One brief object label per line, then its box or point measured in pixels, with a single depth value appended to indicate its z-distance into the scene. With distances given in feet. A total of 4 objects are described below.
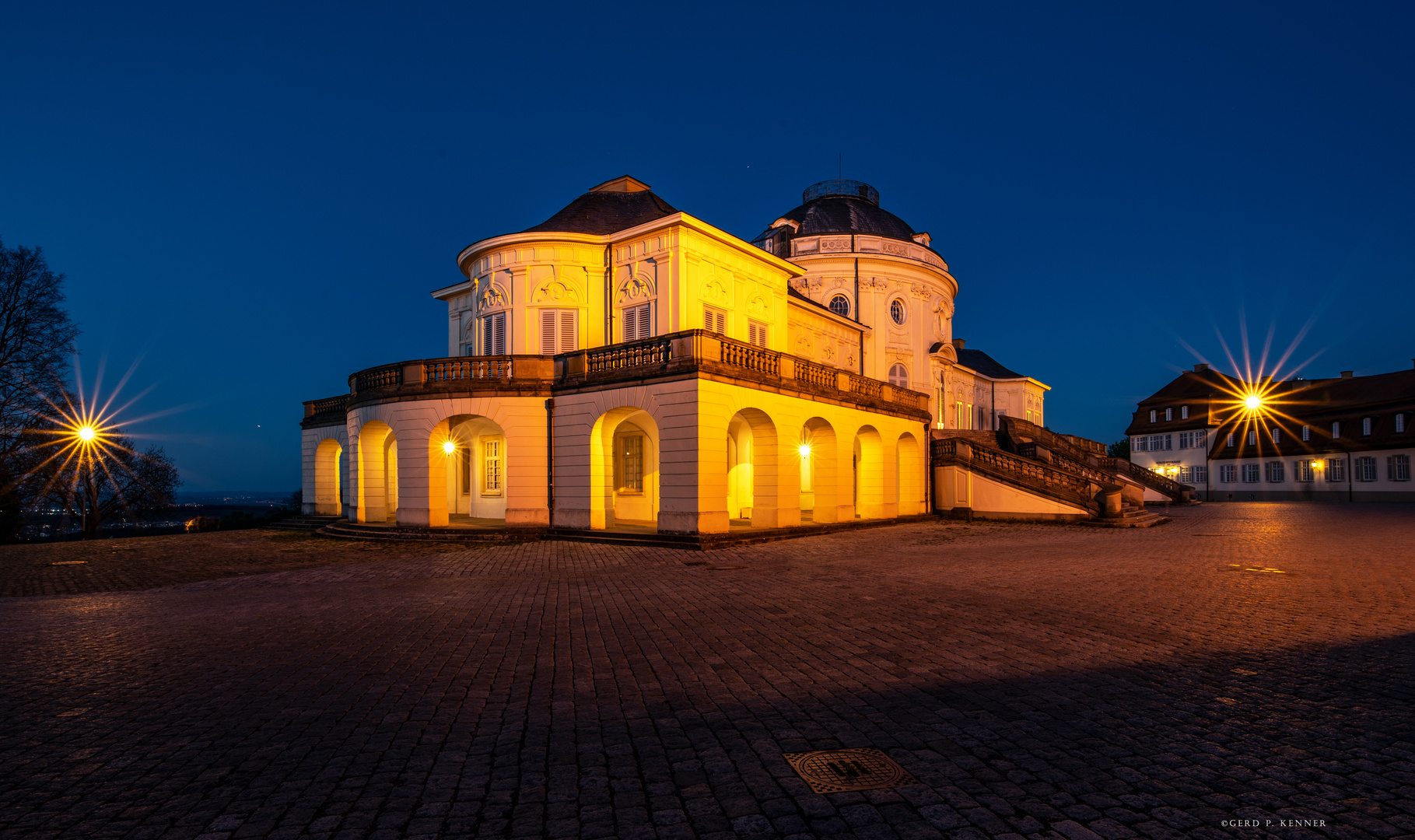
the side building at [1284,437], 146.82
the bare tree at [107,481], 96.43
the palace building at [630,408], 61.67
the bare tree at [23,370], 83.10
